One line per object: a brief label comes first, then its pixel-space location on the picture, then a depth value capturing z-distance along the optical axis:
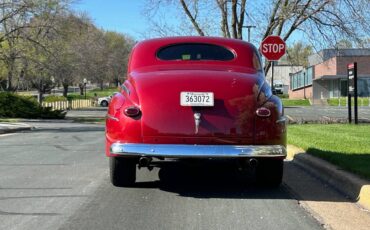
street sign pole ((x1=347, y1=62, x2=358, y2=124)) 18.90
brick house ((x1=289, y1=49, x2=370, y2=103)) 59.56
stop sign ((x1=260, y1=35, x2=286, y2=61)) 15.15
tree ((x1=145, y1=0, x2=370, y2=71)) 20.30
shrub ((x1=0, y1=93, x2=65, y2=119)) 34.19
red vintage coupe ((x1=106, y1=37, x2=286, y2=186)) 6.23
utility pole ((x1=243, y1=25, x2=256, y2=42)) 21.97
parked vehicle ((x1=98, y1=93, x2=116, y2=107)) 62.15
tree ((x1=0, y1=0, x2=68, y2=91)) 23.84
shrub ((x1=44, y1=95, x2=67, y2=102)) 56.47
